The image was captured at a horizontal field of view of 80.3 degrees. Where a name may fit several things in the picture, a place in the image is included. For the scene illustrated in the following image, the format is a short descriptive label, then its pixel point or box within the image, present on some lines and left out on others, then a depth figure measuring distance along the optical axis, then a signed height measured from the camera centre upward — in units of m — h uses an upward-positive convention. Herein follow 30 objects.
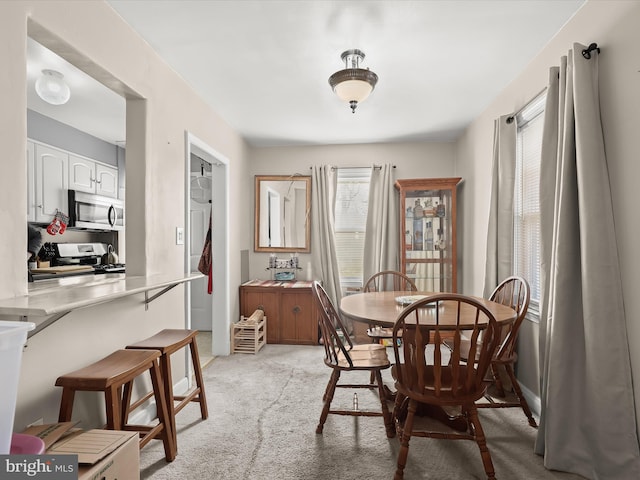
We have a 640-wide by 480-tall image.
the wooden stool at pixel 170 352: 2.10 -0.70
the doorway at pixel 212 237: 3.36 +0.01
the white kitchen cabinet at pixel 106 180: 4.67 +0.73
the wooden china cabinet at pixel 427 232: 4.25 +0.06
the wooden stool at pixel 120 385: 1.61 -0.65
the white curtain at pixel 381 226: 4.57 +0.14
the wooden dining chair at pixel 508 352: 2.23 -0.71
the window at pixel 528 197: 2.75 +0.31
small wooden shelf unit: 3.98 -1.04
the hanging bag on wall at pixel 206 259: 4.13 -0.23
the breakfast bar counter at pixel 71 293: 1.25 -0.23
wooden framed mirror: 4.77 +0.30
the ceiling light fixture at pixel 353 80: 2.43 +1.03
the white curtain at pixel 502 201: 2.97 +0.29
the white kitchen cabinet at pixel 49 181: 3.79 +0.58
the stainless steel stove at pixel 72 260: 3.74 -0.26
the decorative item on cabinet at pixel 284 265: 4.75 -0.34
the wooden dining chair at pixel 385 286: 2.89 -0.53
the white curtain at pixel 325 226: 4.64 +0.14
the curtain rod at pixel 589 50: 1.87 +0.93
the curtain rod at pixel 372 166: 4.68 +0.88
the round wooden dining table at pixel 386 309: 2.04 -0.44
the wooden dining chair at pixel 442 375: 1.77 -0.66
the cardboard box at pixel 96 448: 1.24 -0.74
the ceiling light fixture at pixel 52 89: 2.43 +0.97
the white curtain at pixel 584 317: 1.75 -0.39
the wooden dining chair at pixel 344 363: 2.24 -0.76
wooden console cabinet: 4.28 -0.81
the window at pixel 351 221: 4.76 +0.21
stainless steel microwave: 4.14 +0.31
